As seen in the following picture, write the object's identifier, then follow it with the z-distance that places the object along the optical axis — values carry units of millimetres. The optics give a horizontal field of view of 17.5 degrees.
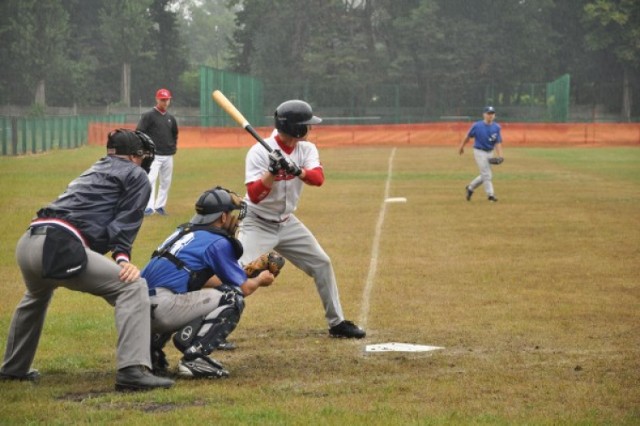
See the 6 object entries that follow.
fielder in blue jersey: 45906
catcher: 14783
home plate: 17460
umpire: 13648
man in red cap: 39096
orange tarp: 102629
